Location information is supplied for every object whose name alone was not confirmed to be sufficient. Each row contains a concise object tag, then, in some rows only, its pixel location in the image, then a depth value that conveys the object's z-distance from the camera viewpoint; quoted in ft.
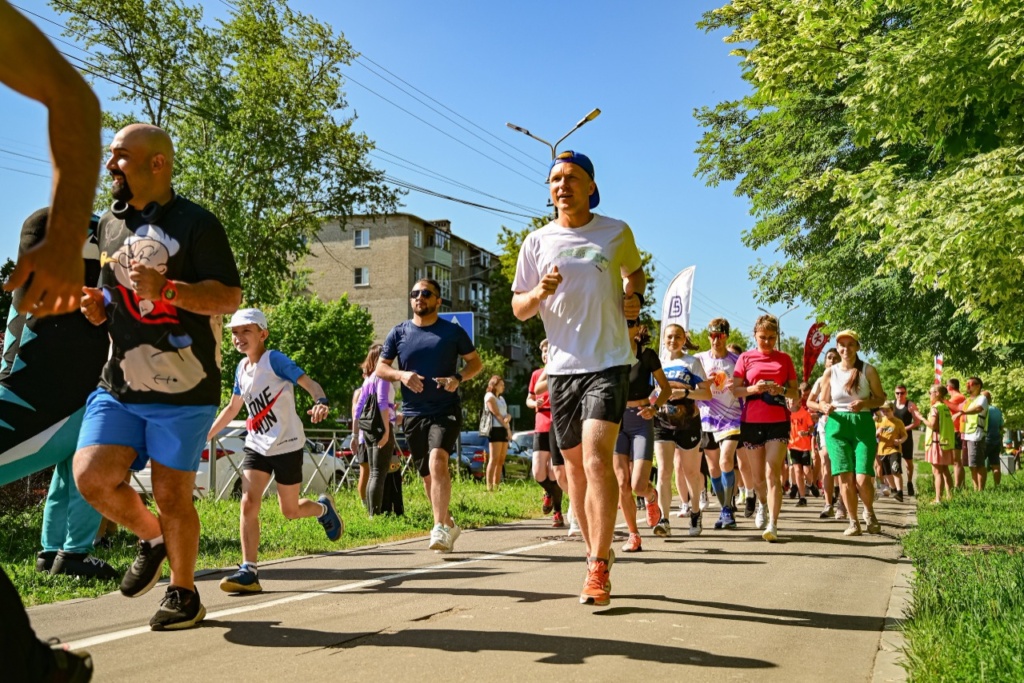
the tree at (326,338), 207.92
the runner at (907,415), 67.82
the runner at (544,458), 38.65
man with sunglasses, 27.22
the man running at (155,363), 15.28
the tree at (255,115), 126.52
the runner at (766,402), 33.63
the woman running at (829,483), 45.93
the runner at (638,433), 28.99
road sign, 52.96
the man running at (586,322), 18.25
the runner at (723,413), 37.58
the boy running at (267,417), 22.35
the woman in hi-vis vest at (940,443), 56.34
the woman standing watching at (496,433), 68.49
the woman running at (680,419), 34.71
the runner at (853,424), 34.12
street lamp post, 109.81
